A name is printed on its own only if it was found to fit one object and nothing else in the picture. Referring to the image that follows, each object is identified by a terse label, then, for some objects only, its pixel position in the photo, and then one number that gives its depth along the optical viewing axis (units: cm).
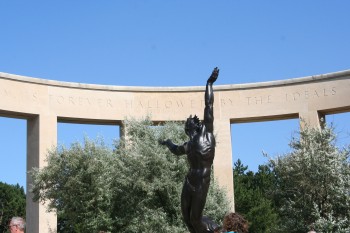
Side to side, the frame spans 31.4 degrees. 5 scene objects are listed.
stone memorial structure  2748
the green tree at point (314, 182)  2162
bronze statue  1055
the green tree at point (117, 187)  2344
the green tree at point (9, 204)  5441
